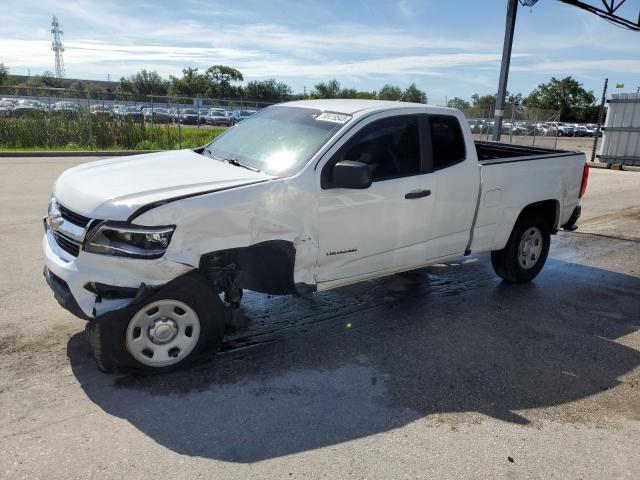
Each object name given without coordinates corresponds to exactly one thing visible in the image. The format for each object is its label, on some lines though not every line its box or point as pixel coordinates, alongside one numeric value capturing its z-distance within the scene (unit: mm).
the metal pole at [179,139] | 21847
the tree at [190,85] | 91688
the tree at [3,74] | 76312
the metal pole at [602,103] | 19906
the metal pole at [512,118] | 26084
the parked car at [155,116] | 21469
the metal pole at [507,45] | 11719
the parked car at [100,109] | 20128
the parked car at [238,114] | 32844
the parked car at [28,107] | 19303
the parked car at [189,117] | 32834
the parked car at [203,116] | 36162
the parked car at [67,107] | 19750
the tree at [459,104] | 27325
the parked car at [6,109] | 19031
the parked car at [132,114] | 20734
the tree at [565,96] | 84750
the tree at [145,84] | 98438
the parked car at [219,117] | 36750
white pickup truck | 3609
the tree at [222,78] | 92388
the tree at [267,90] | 71812
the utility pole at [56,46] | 130750
